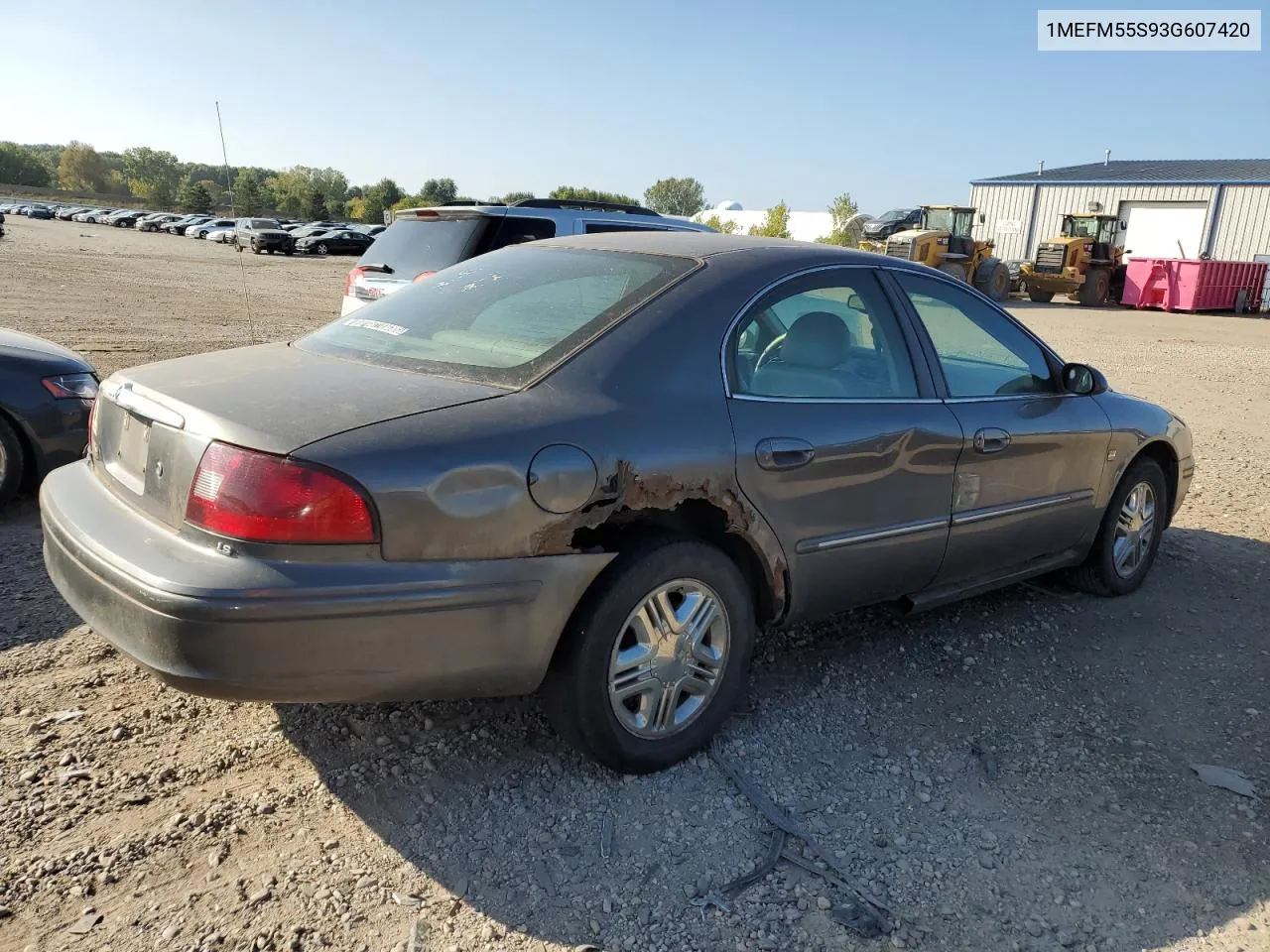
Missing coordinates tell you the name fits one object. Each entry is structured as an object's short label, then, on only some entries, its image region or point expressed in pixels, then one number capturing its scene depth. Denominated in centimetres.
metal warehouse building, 3550
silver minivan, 761
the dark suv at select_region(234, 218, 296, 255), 4592
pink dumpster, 2641
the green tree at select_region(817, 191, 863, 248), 4462
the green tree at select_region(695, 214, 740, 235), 5862
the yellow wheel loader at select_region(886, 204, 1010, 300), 2486
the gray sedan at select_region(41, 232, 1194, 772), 234
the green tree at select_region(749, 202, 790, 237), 5352
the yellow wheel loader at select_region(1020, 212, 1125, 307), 2677
